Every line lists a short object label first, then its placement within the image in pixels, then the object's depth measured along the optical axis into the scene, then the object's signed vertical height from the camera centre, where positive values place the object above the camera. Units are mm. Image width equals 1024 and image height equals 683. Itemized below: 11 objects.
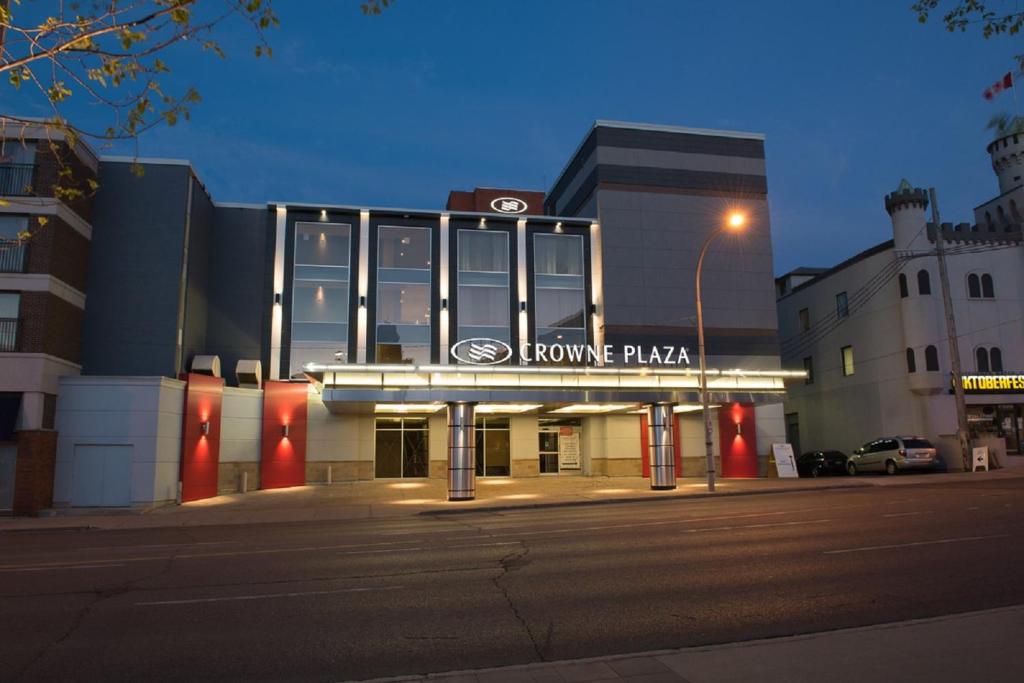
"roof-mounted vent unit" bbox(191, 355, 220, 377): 31984 +3976
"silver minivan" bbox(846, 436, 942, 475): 34156 -428
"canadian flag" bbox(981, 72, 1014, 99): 21406 +10668
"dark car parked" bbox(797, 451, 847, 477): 38312 -855
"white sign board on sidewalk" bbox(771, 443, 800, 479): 35219 -761
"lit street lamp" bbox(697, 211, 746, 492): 27709 +1335
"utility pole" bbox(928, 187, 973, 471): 34000 +4122
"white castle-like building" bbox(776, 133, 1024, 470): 39375 +6590
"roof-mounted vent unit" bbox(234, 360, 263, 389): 33875 +3785
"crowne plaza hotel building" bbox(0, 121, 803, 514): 26453 +5967
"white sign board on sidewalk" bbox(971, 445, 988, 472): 33844 -565
